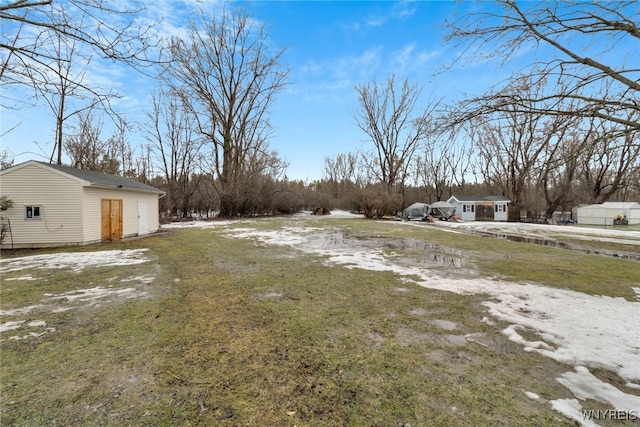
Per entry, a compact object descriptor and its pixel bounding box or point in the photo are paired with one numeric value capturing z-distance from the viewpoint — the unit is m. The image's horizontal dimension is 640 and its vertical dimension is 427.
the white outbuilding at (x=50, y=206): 9.66
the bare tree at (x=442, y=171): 37.38
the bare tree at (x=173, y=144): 25.20
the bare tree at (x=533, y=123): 3.81
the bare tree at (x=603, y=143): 3.47
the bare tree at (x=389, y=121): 30.39
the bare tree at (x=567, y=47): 3.46
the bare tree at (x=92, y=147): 19.53
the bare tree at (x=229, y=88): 23.50
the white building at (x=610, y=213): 23.88
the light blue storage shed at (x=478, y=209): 28.41
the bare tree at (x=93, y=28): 2.62
